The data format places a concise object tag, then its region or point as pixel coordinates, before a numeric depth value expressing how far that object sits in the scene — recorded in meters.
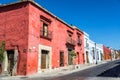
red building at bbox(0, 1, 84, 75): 9.13
